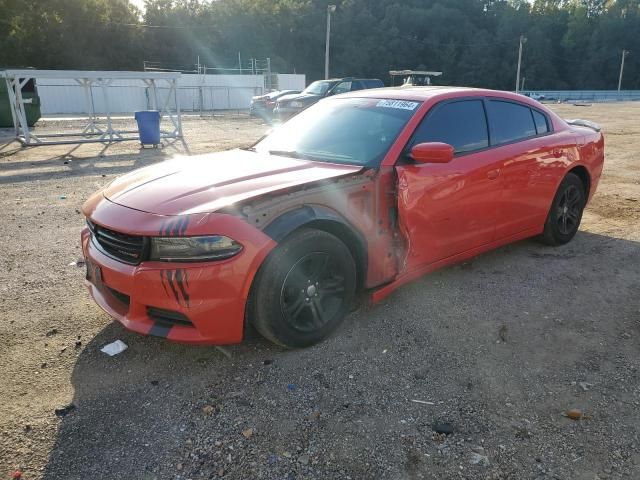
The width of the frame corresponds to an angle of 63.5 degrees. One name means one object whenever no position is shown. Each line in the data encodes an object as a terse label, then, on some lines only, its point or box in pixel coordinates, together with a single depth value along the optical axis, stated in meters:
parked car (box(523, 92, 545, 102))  55.89
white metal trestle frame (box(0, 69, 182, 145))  12.80
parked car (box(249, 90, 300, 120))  24.06
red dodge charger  2.92
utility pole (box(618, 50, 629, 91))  81.56
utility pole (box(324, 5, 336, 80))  38.48
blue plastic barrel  13.25
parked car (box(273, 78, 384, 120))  19.20
